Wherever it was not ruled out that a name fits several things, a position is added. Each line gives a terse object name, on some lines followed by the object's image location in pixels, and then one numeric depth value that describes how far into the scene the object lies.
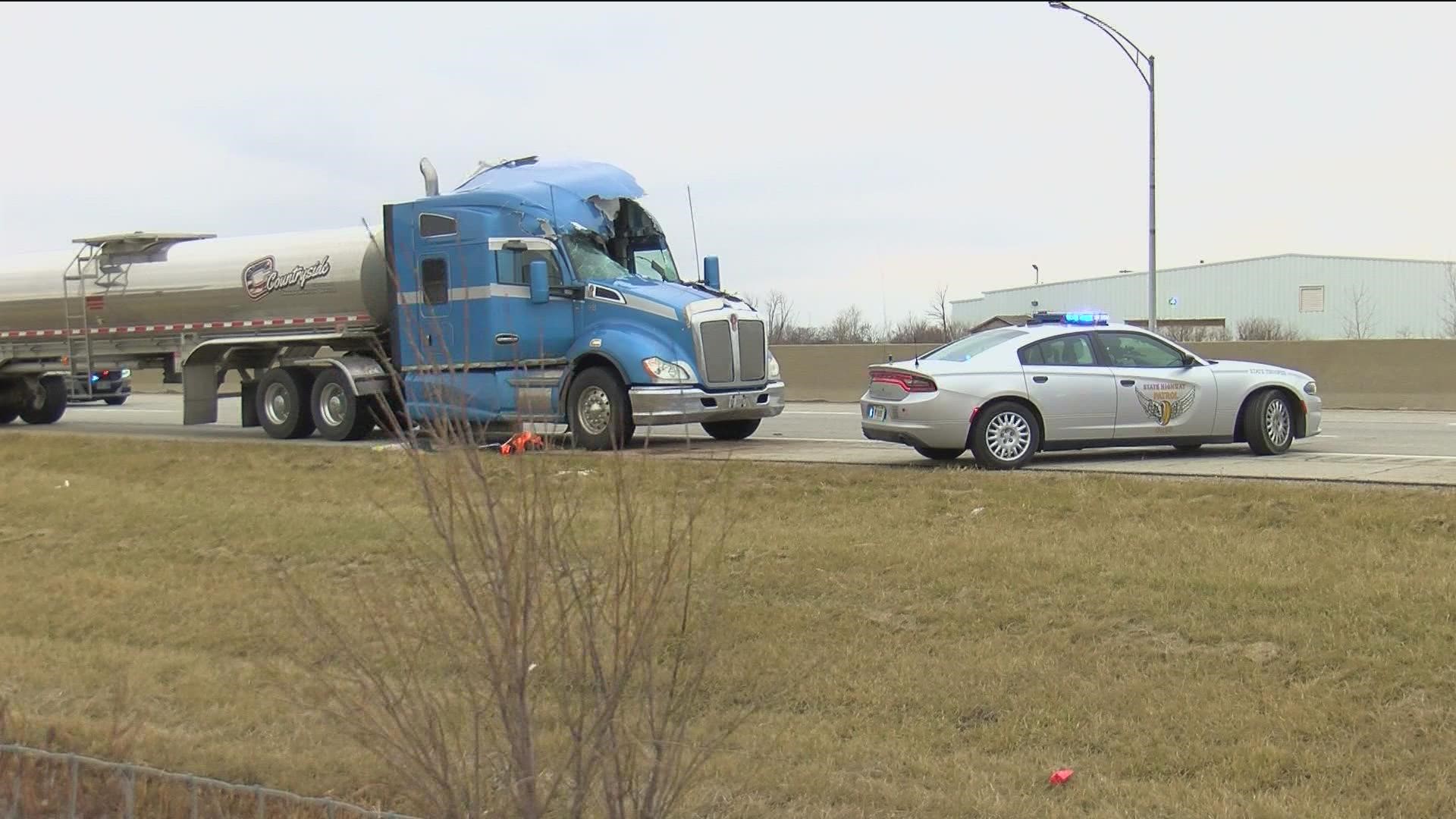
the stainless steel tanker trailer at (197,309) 18.52
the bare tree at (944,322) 40.61
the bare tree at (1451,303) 56.03
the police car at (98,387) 22.23
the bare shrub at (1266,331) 51.89
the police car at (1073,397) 12.20
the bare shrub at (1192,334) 38.84
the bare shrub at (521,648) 4.39
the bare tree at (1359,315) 57.04
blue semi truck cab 15.41
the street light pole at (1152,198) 27.08
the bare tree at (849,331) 45.46
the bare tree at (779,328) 34.59
